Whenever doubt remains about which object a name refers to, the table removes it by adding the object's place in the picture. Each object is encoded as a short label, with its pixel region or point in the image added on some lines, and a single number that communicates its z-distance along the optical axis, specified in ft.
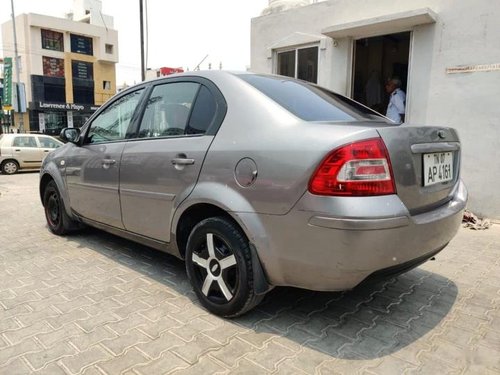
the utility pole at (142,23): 43.19
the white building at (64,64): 127.85
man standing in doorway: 22.18
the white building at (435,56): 18.54
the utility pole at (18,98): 102.53
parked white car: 45.62
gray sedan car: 7.17
